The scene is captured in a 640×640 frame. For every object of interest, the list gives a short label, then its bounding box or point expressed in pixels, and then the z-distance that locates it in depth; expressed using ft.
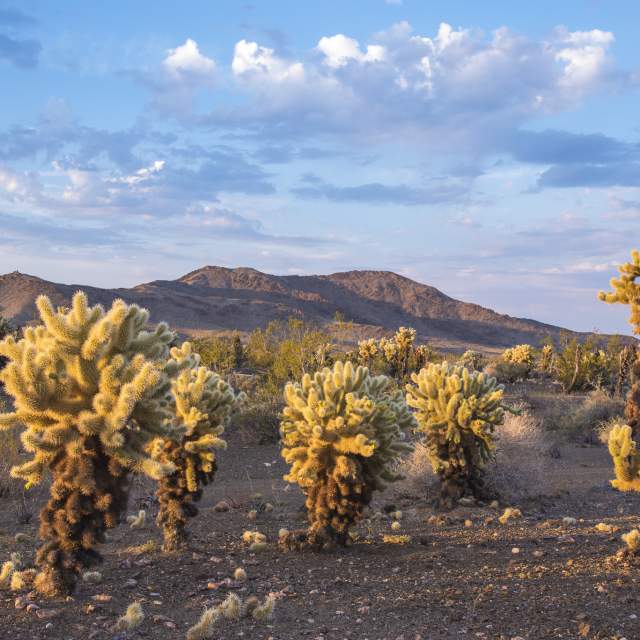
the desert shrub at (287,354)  77.00
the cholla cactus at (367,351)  100.58
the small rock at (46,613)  19.38
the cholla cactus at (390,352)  101.09
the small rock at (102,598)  20.84
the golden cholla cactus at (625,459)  25.22
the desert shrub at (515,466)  38.42
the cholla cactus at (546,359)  123.34
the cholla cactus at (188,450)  26.81
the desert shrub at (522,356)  117.13
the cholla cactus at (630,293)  33.94
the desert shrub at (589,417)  65.87
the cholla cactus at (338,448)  27.17
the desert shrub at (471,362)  109.55
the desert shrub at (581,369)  96.27
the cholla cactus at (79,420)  20.30
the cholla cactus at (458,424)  35.37
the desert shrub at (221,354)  84.79
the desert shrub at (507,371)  108.88
